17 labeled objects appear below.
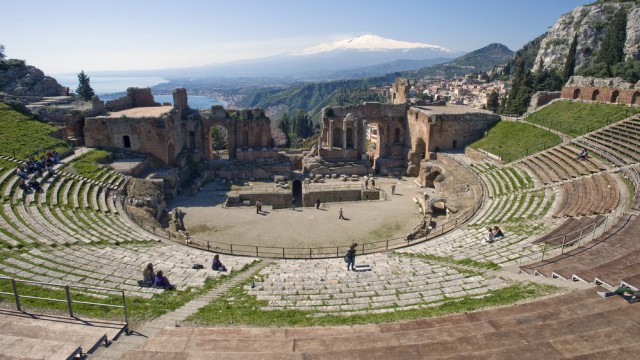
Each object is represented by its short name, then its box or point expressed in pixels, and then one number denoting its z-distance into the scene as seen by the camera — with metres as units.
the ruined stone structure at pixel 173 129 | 33.94
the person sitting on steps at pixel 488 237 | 18.38
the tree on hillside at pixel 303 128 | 104.31
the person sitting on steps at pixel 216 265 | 17.02
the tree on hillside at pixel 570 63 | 58.72
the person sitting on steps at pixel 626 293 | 9.89
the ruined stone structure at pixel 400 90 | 48.09
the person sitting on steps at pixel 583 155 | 25.27
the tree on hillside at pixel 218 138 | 75.62
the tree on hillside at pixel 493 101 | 71.12
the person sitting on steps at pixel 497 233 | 18.67
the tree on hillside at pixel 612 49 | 58.69
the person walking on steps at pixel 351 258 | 16.88
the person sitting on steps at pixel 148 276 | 13.93
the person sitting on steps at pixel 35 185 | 22.42
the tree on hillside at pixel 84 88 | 61.03
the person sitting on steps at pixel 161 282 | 13.89
